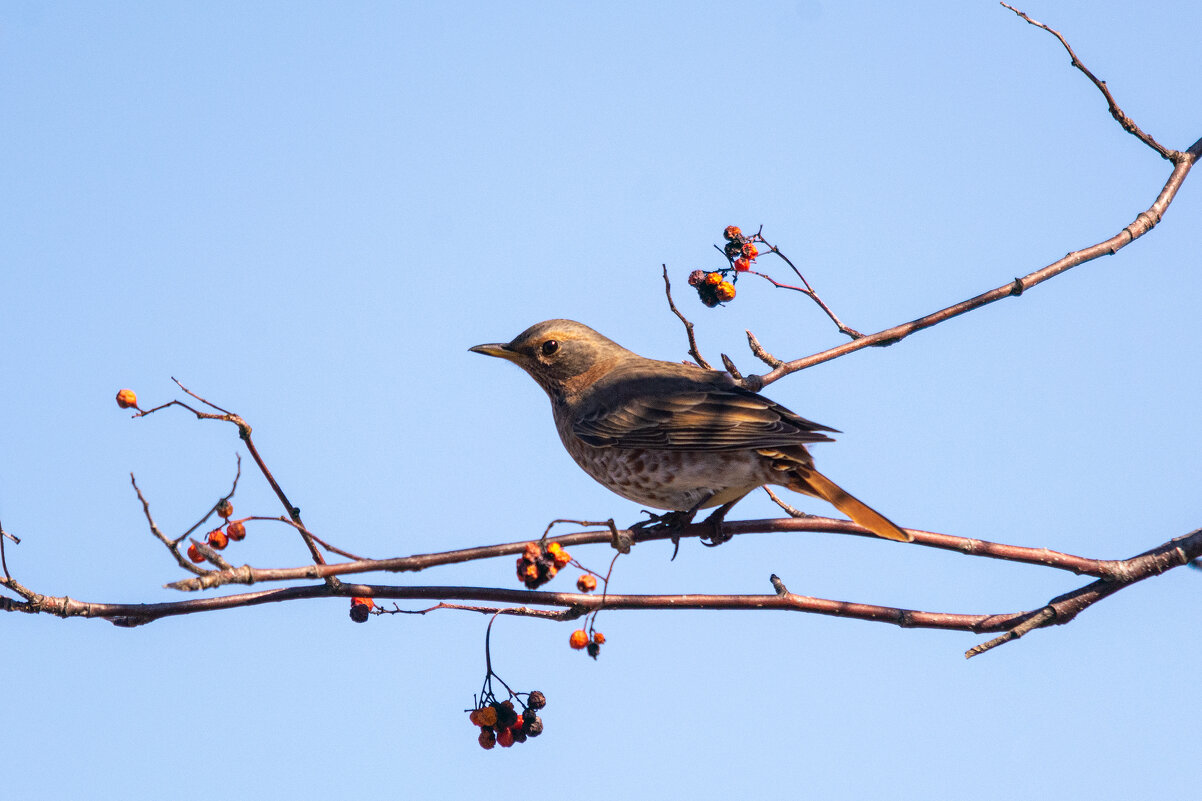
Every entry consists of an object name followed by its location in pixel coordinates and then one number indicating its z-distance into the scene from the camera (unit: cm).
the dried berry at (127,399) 933
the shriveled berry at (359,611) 955
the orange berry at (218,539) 918
